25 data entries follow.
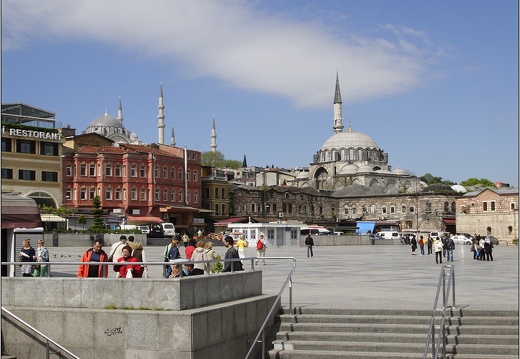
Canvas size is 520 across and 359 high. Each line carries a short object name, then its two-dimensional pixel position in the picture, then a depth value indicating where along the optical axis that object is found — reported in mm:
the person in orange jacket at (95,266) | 12242
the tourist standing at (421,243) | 41334
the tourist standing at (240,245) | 26391
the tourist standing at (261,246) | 27031
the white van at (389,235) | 76750
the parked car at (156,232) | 55750
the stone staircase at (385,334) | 11820
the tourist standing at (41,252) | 16172
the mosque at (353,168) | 141750
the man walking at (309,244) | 37497
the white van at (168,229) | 60456
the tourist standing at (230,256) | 13781
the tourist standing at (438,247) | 31233
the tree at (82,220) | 56500
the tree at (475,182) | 158350
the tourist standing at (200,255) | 14277
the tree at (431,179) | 172100
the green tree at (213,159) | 133388
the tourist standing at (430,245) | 42844
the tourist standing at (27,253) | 14695
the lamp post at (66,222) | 56156
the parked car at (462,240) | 71750
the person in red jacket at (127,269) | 12211
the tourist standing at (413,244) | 42338
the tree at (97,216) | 50188
